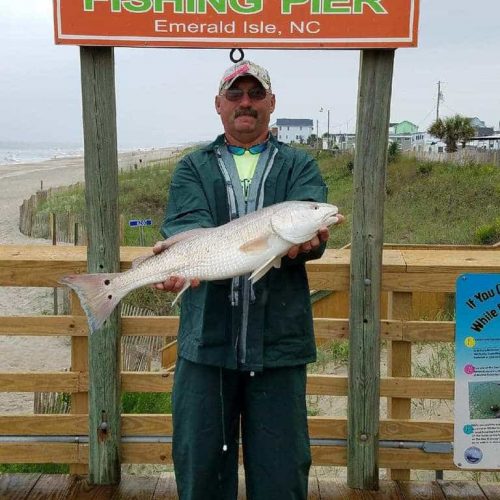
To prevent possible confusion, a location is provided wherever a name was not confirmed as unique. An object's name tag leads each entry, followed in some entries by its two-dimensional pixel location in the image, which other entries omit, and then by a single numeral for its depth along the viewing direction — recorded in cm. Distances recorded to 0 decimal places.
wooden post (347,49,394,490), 336
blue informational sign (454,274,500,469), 341
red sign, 322
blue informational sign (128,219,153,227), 696
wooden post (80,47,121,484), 337
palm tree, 3988
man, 279
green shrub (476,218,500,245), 1791
